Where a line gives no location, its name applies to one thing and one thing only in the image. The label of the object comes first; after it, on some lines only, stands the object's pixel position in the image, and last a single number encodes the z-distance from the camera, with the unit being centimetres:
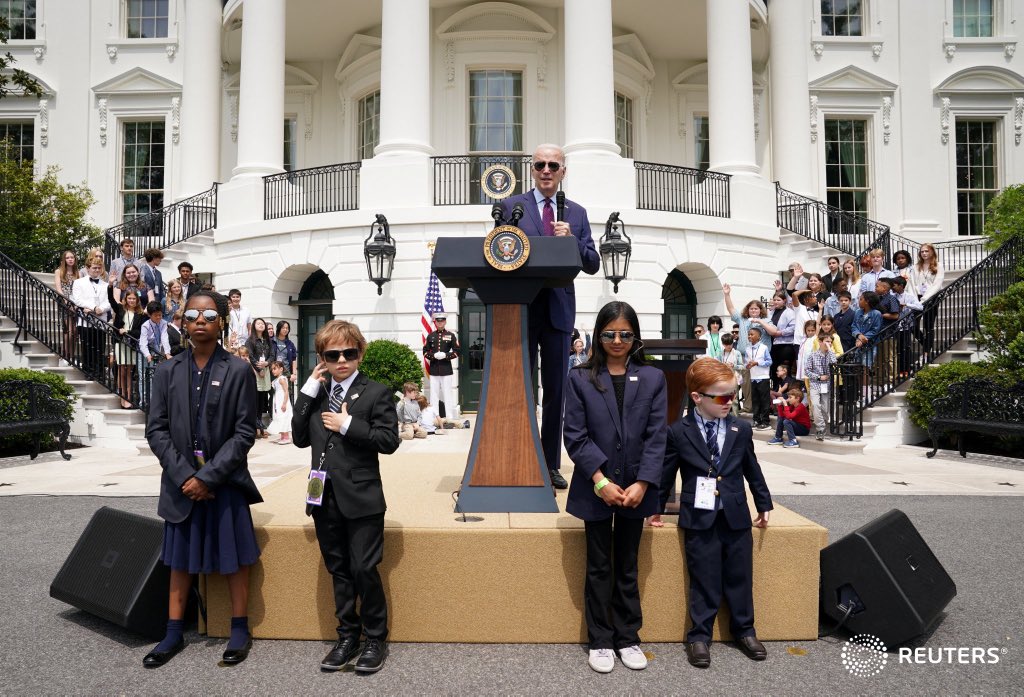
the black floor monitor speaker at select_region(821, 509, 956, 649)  332
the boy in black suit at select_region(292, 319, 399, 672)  317
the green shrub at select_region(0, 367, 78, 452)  1070
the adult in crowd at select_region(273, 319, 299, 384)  1427
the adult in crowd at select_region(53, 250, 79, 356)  1297
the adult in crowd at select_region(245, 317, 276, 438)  1322
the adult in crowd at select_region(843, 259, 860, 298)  1353
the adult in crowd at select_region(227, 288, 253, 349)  1395
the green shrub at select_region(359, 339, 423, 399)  1410
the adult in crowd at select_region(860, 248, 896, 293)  1274
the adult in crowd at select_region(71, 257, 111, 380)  1262
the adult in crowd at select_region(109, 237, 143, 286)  1384
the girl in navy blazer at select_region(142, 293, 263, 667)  323
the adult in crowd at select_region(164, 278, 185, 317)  1341
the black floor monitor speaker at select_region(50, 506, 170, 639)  347
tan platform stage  346
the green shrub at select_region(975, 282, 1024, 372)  1025
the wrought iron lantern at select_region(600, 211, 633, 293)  1490
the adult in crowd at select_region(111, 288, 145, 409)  1229
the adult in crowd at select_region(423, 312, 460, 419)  1398
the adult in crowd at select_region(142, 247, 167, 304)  1388
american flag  1512
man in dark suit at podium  443
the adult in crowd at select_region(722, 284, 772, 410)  1312
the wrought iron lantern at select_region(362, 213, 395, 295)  1492
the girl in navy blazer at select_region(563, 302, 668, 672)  318
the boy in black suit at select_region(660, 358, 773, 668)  329
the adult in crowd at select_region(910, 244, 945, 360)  1342
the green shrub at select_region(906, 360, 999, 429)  1091
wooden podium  395
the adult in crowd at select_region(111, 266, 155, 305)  1325
